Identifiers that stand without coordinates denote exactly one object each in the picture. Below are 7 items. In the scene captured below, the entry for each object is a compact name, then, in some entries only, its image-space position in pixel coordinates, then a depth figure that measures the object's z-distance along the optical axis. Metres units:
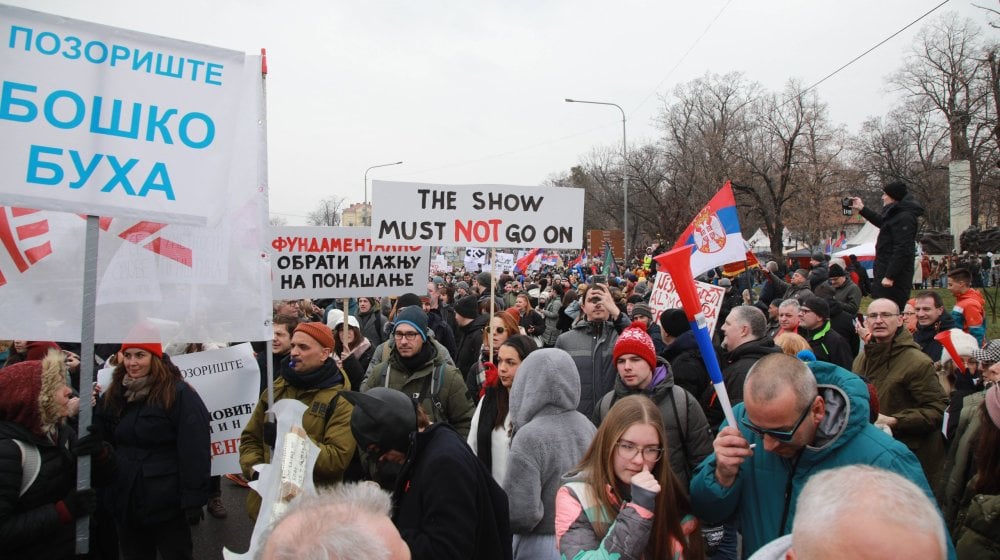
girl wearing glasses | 2.47
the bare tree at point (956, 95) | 19.03
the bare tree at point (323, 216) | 76.65
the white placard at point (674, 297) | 7.25
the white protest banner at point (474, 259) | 20.02
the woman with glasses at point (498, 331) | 5.88
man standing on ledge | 6.87
